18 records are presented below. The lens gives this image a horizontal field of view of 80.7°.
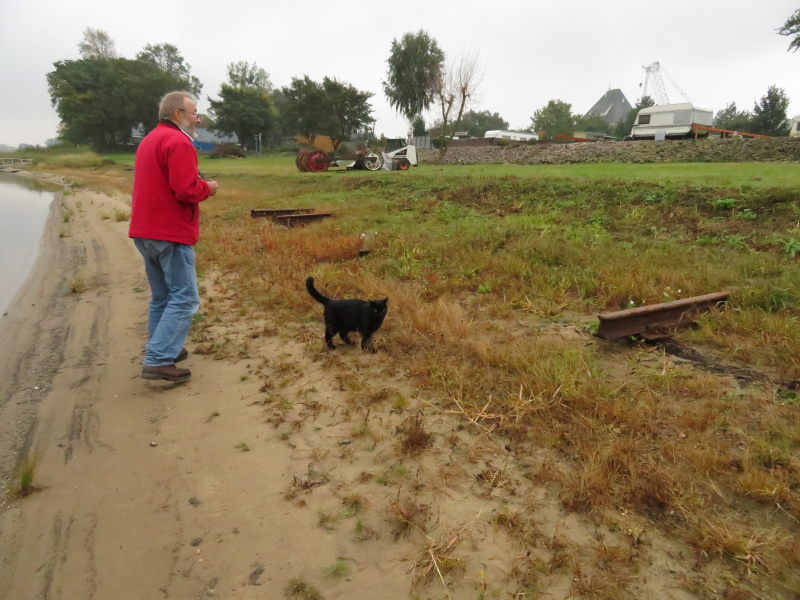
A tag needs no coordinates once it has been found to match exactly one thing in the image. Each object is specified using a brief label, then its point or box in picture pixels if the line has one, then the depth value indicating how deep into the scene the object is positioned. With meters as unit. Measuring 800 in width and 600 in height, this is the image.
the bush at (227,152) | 52.04
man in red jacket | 3.42
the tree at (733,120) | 47.38
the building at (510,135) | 47.34
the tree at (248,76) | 89.69
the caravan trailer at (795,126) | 39.67
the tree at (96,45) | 76.00
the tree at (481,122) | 83.12
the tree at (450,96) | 33.06
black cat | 4.08
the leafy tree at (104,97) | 55.22
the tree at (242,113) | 56.47
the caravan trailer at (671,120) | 30.84
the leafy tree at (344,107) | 48.06
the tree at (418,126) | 54.53
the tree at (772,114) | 45.72
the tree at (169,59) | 82.50
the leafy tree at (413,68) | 51.66
